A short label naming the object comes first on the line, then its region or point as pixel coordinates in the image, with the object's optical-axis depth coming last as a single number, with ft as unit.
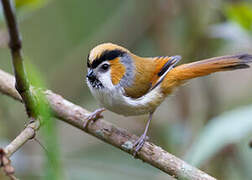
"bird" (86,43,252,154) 8.62
